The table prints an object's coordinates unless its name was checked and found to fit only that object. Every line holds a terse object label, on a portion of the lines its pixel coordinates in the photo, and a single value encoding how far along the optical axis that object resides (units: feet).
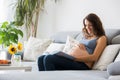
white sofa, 6.68
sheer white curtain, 16.93
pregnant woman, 9.30
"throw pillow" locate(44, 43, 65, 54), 11.91
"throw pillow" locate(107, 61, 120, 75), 6.52
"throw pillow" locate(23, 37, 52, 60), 13.05
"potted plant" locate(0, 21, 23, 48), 15.15
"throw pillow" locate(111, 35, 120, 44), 9.78
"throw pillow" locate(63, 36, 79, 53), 10.90
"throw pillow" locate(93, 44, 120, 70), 9.18
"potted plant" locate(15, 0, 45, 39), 15.89
